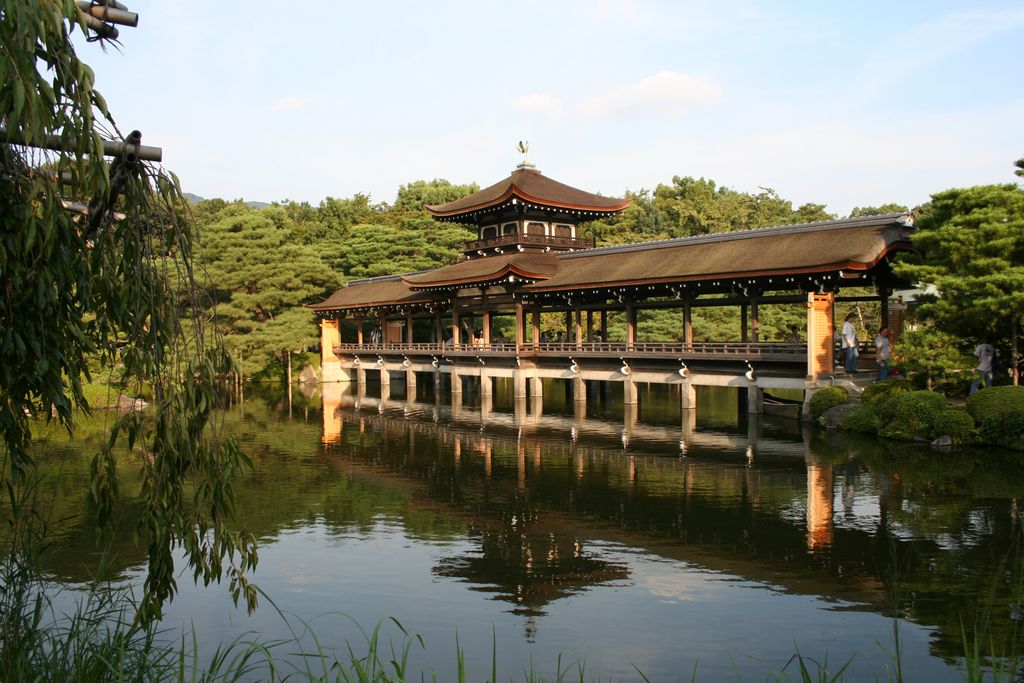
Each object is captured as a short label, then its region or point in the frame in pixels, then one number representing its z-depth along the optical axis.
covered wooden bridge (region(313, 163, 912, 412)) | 22.20
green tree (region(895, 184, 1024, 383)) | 17.59
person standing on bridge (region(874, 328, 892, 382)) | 21.69
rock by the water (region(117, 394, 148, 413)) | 26.81
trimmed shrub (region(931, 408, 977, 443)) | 17.28
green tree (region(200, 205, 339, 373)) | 37.41
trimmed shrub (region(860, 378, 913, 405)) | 20.02
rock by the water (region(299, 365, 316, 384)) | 40.22
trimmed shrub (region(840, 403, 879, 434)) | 19.36
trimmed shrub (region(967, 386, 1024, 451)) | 16.52
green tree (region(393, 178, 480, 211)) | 62.22
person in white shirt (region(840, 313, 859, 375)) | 22.52
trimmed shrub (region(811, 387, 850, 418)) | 21.00
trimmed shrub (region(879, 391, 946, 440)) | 18.00
